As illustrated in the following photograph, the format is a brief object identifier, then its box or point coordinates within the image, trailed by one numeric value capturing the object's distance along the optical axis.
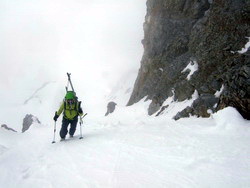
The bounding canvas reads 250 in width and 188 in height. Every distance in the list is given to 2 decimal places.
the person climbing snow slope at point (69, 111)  12.74
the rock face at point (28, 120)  59.63
